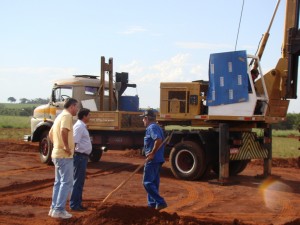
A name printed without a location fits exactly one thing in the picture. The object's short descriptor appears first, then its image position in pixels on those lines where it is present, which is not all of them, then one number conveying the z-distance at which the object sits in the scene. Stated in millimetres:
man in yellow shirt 7910
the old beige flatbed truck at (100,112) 15249
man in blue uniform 8289
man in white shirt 8672
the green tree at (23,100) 159250
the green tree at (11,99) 172625
